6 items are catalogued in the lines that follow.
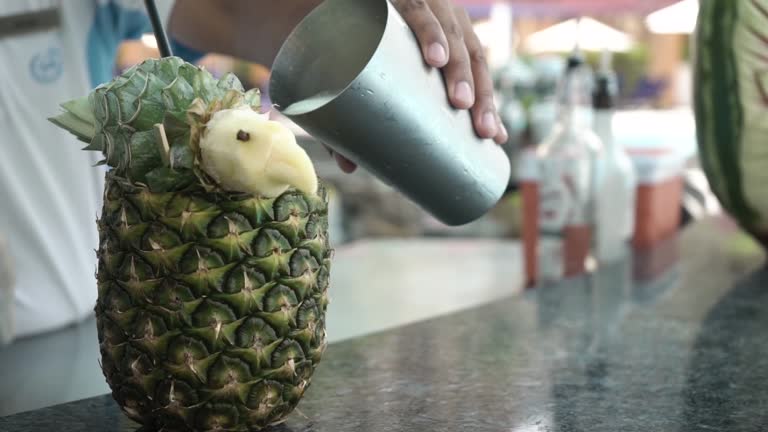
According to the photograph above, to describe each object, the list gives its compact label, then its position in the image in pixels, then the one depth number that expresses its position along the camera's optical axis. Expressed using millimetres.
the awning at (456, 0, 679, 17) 4277
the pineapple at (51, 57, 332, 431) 631
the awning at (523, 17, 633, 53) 7840
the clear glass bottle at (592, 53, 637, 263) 1799
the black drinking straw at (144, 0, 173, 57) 765
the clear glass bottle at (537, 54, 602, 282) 1788
